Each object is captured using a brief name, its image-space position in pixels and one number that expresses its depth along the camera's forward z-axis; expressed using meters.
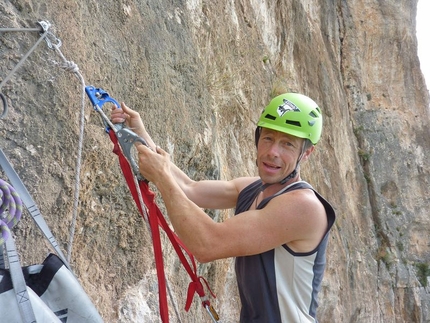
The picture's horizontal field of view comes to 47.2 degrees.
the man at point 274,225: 2.02
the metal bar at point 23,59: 2.15
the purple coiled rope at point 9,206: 1.63
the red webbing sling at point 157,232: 2.17
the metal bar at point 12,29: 2.20
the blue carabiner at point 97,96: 2.28
